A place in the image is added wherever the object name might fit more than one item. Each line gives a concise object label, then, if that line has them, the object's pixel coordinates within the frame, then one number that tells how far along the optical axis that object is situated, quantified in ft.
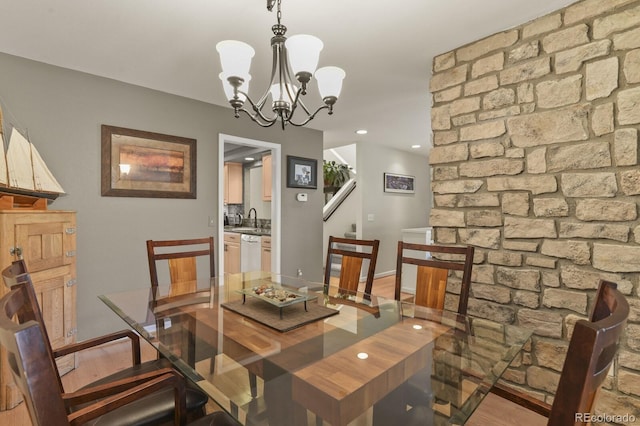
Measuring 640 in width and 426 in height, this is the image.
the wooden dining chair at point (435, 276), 5.84
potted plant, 22.22
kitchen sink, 15.89
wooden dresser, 6.75
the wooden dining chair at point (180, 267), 7.13
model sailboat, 7.48
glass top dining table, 3.19
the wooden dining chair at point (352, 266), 7.18
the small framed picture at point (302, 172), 14.42
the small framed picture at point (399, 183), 20.07
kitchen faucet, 20.96
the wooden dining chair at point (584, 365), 1.77
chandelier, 5.16
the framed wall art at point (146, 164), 9.86
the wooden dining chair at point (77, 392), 2.19
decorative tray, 5.21
